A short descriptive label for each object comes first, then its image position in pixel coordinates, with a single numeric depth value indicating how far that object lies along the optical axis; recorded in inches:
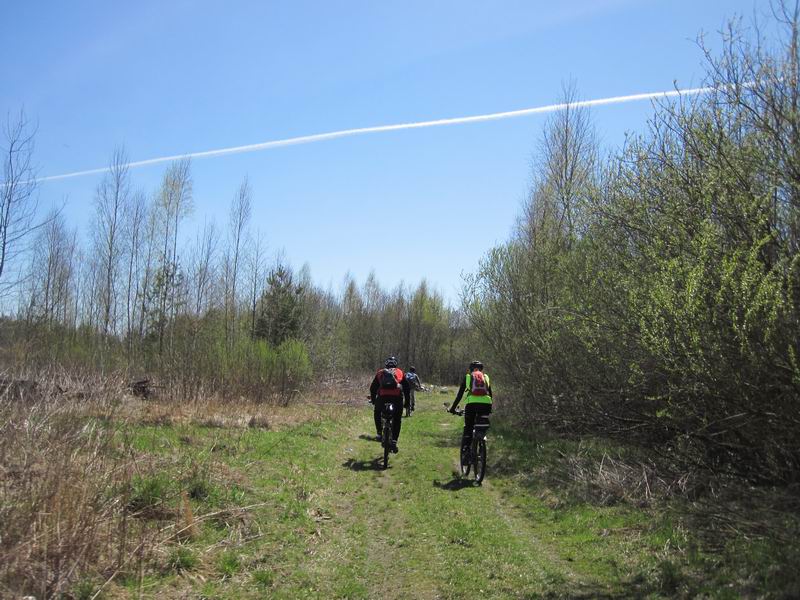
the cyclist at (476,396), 410.9
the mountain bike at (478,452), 397.7
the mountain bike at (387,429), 444.1
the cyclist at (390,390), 468.1
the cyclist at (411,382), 903.8
